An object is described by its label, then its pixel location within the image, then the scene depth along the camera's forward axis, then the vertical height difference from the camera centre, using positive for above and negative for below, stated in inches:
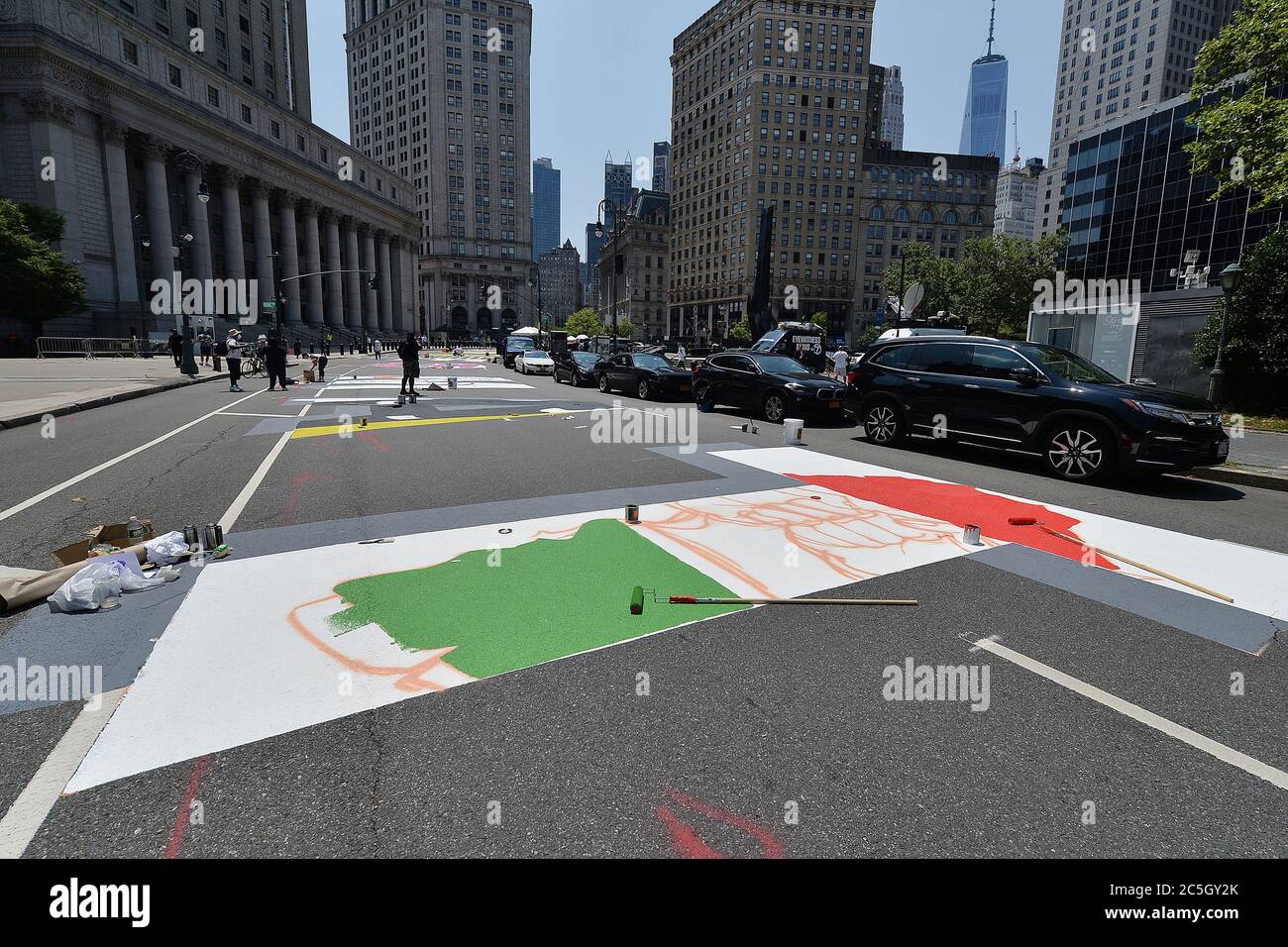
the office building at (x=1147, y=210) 2800.2 +742.6
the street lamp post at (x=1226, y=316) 566.3 +49.7
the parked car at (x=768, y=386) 571.8 -22.2
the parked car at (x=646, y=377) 807.1 -21.7
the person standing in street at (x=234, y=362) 856.3 -13.0
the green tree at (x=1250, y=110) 557.6 +229.2
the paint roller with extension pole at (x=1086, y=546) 192.0 -62.5
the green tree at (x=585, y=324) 5308.1 +279.8
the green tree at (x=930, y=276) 2842.5 +408.2
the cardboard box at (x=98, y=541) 191.0 -58.9
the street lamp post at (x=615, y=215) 1406.3 +308.2
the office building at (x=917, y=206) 4877.0 +1207.9
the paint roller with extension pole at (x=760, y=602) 174.9 -63.6
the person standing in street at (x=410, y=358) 738.2 -3.3
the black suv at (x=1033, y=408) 324.8 -22.7
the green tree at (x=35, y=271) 1486.2 +177.4
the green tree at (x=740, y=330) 4065.5 +199.9
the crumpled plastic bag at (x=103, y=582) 164.9 -61.5
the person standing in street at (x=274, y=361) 888.3 -11.0
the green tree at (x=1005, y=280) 2322.8 +309.5
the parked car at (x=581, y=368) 1036.5 -15.7
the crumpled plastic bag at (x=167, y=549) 199.9 -61.2
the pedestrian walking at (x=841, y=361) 1131.3 +5.8
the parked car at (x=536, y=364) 1400.3 -12.1
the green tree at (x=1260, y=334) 605.0 +36.4
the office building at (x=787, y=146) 4549.7 +1542.8
